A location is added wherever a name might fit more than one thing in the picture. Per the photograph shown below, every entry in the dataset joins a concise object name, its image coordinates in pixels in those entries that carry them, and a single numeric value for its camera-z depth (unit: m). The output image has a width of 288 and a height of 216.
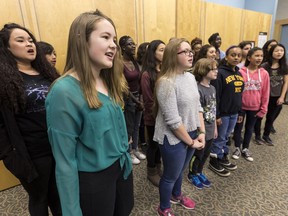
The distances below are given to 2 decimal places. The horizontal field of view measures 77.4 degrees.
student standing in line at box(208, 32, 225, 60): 2.70
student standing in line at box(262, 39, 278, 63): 2.47
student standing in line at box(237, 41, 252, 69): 2.60
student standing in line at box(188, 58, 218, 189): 1.52
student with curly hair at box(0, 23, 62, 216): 0.96
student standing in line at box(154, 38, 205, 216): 1.13
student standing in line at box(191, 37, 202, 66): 2.62
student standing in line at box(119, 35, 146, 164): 2.00
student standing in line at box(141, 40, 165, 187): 1.67
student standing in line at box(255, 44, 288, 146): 2.29
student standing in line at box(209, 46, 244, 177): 1.74
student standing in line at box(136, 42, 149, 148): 2.23
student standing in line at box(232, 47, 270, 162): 1.99
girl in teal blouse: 0.62
